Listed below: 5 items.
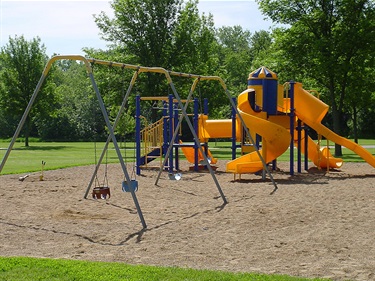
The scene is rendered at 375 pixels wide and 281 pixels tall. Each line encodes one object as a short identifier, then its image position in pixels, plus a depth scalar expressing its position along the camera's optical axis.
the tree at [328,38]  29.12
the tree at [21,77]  47.16
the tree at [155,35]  36.50
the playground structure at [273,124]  17.62
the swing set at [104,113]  9.73
